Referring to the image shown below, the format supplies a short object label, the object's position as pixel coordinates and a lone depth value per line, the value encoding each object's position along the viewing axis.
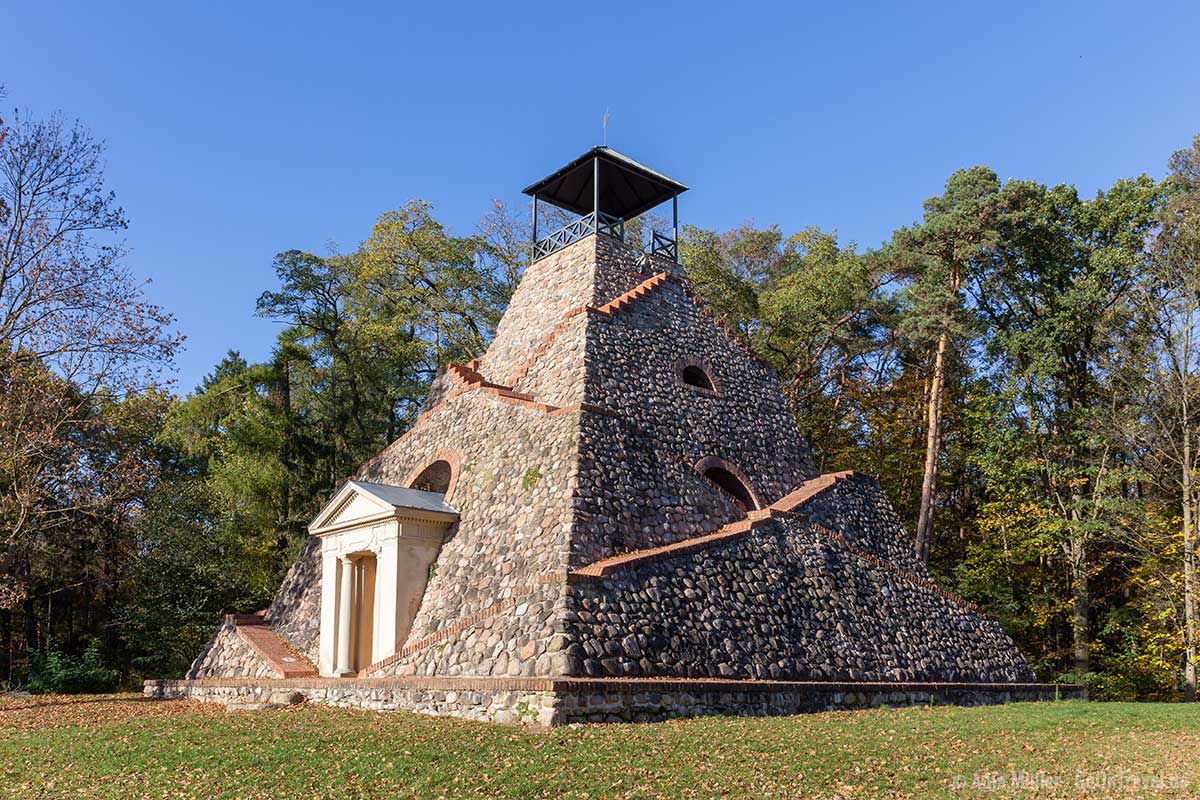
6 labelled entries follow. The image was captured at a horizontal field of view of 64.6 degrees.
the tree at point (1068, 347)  27.98
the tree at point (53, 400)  18.94
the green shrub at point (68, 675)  21.34
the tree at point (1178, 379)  23.78
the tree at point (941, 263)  28.34
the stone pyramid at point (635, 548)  15.04
